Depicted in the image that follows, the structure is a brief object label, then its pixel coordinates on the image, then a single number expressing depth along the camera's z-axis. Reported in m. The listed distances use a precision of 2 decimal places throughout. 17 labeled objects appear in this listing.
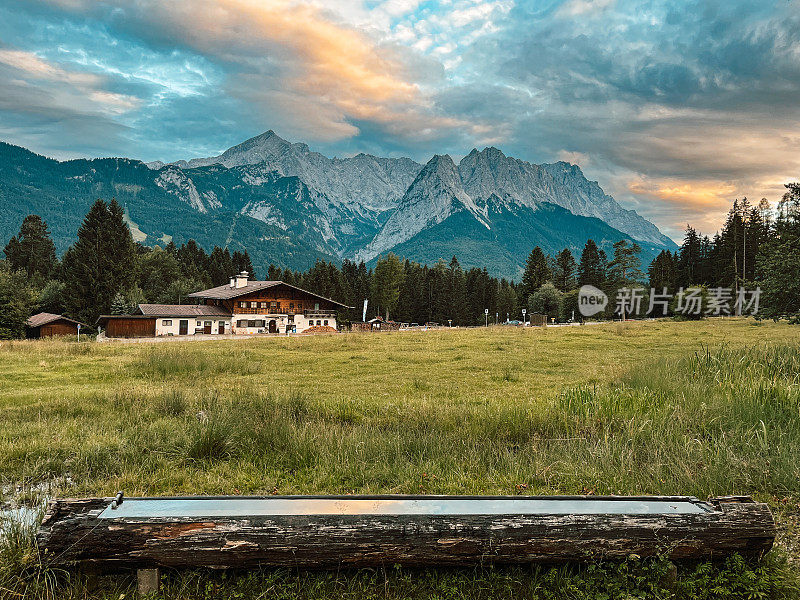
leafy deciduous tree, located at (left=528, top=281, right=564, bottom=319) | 88.38
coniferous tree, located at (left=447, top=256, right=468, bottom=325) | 96.88
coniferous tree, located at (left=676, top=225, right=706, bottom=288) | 87.50
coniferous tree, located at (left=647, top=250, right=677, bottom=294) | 85.50
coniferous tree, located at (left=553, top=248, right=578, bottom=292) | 96.94
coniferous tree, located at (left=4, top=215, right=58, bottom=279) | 81.56
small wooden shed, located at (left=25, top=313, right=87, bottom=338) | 53.00
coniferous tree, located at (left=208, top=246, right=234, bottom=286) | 100.12
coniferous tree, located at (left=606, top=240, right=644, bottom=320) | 81.62
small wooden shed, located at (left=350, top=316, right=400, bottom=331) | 71.31
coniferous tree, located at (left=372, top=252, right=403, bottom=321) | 97.38
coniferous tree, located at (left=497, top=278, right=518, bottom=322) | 105.75
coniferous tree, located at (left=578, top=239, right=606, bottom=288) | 91.31
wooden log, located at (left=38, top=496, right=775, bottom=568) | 4.00
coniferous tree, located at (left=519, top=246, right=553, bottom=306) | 95.62
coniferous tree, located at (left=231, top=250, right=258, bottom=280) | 107.19
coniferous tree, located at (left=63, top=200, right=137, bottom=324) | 60.22
